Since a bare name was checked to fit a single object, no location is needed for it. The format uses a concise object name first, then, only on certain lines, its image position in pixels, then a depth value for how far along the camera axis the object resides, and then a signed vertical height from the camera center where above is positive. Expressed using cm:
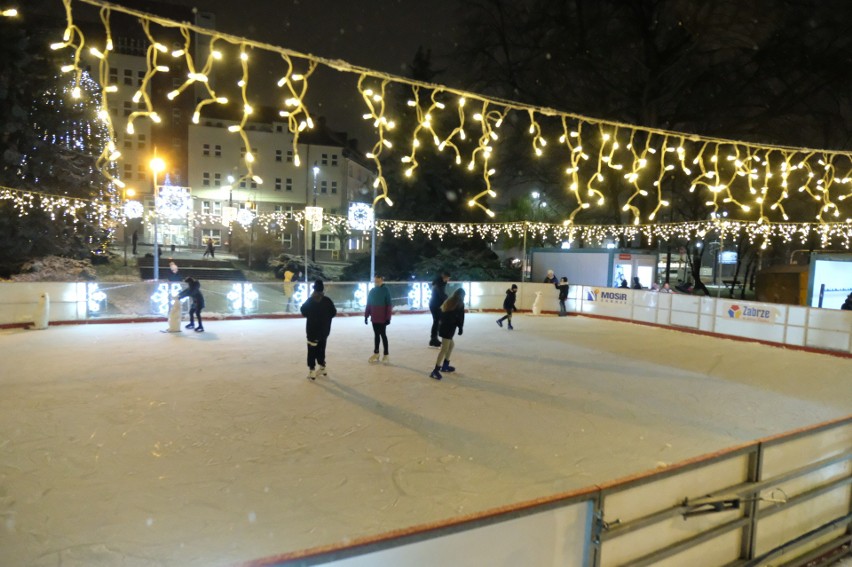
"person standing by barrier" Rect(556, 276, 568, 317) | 1738 -108
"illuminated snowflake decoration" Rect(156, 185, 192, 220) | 1766 +133
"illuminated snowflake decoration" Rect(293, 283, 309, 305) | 1559 -141
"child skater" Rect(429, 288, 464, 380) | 815 -105
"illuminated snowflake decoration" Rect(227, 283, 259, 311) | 1512 -150
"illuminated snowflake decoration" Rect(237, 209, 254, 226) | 1856 +99
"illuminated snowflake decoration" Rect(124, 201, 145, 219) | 1878 +110
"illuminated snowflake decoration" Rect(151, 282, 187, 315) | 1391 -146
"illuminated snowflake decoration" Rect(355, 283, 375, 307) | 1673 -143
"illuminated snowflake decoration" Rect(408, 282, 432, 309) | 1783 -148
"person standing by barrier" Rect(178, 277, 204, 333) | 1182 -125
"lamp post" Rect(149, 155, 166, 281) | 1121 +161
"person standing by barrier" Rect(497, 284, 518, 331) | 1412 -125
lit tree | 1850 +322
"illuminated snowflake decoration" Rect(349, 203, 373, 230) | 2053 +126
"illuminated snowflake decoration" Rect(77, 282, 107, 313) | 1300 -144
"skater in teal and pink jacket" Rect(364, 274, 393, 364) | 912 -97
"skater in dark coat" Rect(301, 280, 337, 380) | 775 -105
